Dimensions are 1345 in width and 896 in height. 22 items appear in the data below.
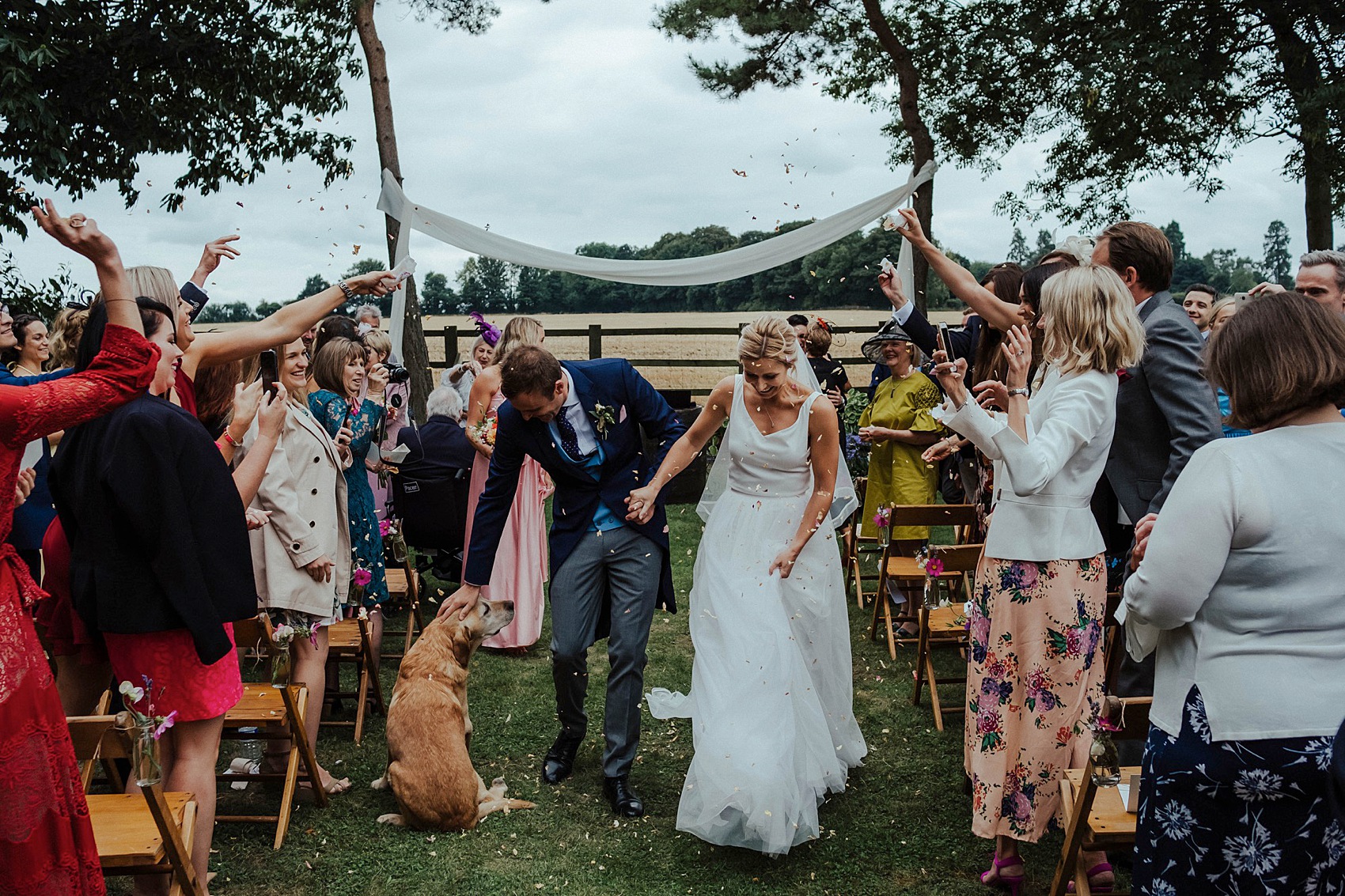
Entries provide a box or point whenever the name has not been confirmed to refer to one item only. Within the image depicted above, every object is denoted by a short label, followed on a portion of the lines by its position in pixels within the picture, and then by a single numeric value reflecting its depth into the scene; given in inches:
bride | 146.9
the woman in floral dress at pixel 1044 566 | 130.1
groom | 171.3
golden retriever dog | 157.8
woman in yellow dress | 262.1
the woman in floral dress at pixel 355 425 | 206.8
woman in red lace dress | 91.9
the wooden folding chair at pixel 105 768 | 121.9
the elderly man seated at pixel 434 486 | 262.7
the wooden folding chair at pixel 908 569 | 225.9
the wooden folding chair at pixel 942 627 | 200.8
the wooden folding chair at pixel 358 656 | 203.2
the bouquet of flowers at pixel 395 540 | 242.1
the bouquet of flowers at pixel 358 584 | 195.5
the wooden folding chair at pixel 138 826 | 107.1
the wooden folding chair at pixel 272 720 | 157.1
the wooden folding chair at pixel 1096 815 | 113.0
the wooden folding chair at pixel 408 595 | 244.2
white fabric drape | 419.2
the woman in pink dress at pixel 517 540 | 253.1
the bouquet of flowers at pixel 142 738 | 107.0
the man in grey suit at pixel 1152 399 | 137.9
